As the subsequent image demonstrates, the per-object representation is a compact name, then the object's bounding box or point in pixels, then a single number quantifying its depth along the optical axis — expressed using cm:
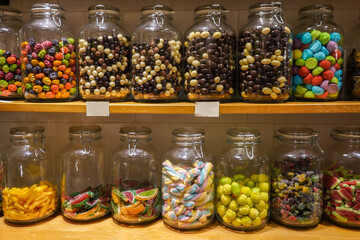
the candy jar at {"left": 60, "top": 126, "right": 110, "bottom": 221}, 131
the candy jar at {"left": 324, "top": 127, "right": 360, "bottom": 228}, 122
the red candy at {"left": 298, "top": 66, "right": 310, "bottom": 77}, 117
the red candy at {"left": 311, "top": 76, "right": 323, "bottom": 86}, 116
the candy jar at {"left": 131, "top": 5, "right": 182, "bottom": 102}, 119
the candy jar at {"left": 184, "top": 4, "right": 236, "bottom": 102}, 115
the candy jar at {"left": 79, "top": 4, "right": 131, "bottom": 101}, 121
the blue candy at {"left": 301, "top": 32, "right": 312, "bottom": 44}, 117
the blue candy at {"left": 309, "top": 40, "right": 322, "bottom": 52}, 115
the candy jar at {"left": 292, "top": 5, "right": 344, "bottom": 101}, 116
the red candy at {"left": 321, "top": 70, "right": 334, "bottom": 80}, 116
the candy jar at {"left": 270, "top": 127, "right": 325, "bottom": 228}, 121
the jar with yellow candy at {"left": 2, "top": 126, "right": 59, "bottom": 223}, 129
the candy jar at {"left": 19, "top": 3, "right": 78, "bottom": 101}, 120
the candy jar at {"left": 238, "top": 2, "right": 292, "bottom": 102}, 113
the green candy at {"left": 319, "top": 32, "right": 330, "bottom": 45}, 116
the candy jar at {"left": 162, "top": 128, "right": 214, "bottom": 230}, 121
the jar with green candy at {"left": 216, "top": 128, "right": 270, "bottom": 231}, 121
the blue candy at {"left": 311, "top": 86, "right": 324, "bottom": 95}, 116
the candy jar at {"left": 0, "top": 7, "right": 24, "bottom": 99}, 129
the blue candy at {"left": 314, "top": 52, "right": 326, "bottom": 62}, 115
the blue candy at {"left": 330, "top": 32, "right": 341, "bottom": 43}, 118
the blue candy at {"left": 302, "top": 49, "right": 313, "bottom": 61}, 116
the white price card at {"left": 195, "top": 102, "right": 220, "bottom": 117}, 114
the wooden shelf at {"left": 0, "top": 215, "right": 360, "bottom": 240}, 121
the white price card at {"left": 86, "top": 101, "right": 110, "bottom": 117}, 118
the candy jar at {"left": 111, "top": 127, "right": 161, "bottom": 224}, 128
